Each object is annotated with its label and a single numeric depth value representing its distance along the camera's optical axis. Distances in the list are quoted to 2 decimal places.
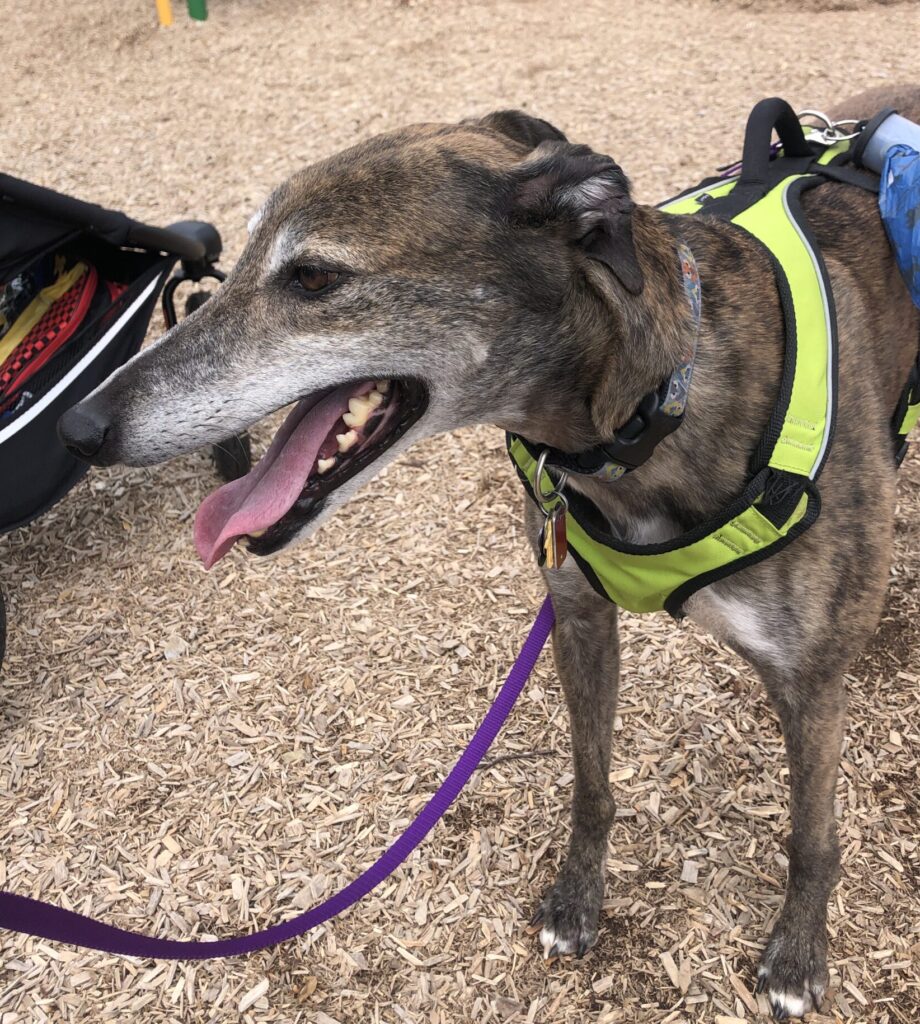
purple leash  0.42
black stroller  0.78
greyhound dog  0.43
